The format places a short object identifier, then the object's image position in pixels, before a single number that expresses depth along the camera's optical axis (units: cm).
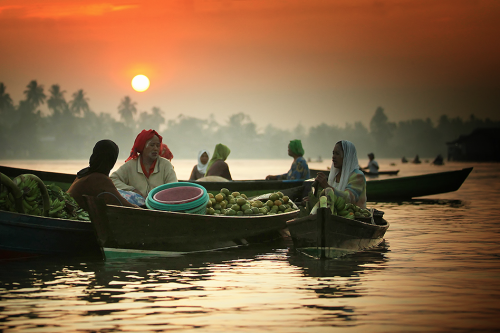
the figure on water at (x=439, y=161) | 8336
